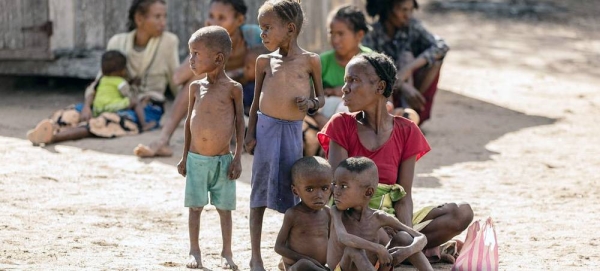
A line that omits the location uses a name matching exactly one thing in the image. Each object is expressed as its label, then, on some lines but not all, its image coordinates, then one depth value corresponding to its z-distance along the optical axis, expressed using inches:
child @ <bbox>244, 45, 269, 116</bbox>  586.1
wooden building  721.1
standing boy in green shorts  362.1
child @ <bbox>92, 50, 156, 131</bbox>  634.6
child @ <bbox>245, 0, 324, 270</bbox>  359.0
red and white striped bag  345.8
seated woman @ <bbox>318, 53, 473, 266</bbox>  351.7
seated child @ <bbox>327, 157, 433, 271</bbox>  319.7
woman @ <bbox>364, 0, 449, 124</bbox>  642.6
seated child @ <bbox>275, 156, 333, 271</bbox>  342.1
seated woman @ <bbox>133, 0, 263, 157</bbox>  566.8
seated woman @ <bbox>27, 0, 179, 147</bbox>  621.1
